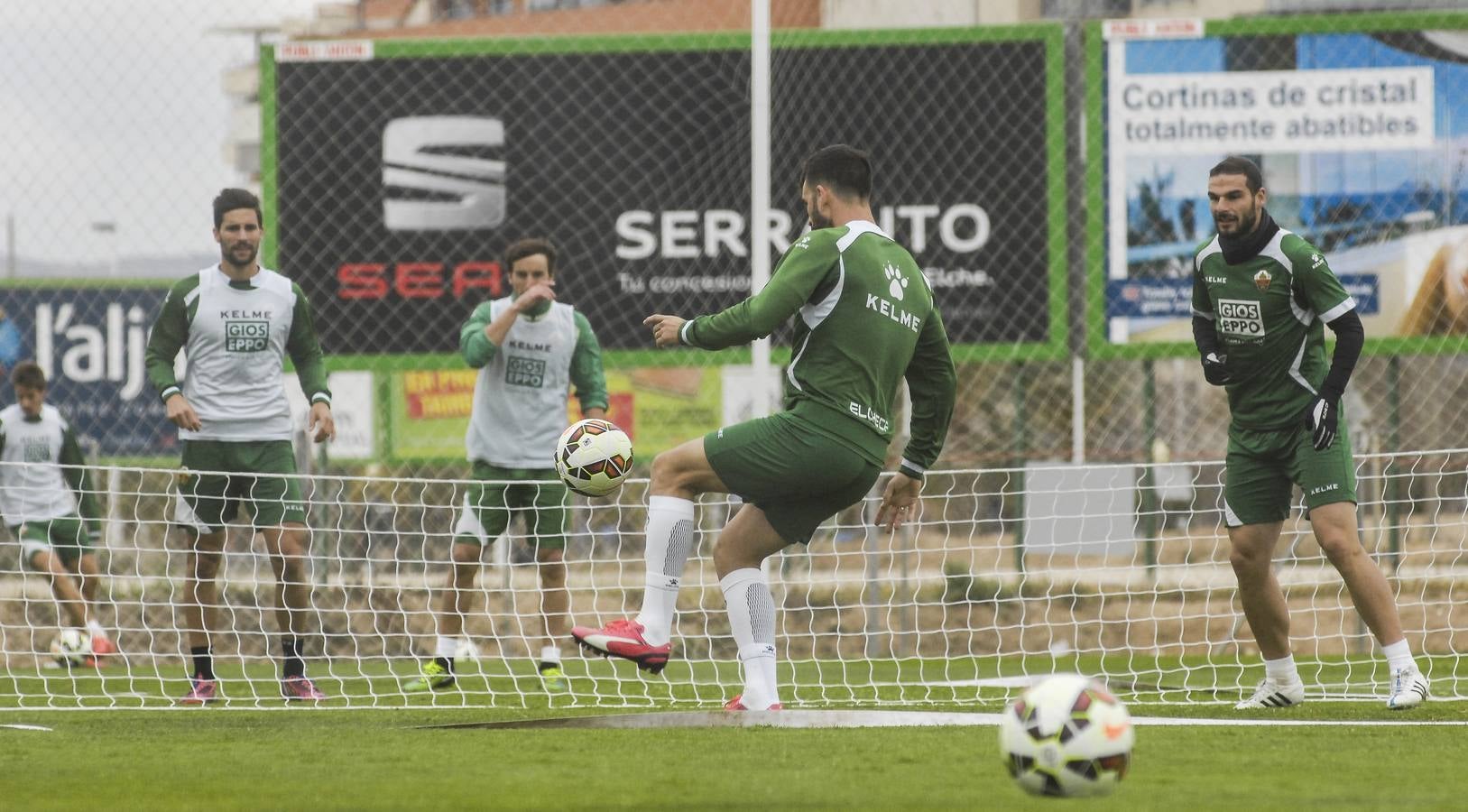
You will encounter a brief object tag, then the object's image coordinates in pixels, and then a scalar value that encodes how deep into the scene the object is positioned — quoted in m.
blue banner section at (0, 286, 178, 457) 53.03
